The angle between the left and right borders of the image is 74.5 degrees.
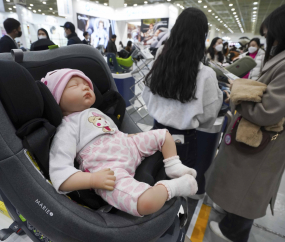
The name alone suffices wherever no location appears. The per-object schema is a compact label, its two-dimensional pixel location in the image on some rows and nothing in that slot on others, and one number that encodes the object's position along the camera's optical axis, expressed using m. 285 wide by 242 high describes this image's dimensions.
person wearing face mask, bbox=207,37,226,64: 2.93
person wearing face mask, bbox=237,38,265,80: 2.88
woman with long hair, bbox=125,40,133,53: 6.58
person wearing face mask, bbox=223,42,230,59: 3.62
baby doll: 0.59
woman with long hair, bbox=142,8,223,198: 0.96
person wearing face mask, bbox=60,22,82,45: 2.68
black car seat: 0.54
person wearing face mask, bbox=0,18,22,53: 2.32
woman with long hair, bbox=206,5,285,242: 0.84
